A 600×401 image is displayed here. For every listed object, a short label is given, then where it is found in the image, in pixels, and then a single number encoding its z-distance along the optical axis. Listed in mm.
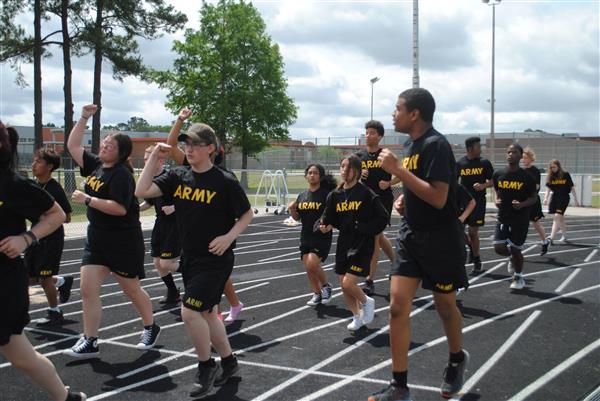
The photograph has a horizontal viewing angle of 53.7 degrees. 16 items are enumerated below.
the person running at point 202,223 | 4160
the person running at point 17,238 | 3230
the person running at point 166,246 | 6809
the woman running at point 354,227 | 5867
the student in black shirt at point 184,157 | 4758
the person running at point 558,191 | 12797
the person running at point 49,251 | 6059
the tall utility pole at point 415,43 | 19141
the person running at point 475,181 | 8953
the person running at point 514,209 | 7953
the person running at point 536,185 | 8777
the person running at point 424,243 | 3957
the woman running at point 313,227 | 6824
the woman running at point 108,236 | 4941
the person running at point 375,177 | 7523
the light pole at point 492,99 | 29175
